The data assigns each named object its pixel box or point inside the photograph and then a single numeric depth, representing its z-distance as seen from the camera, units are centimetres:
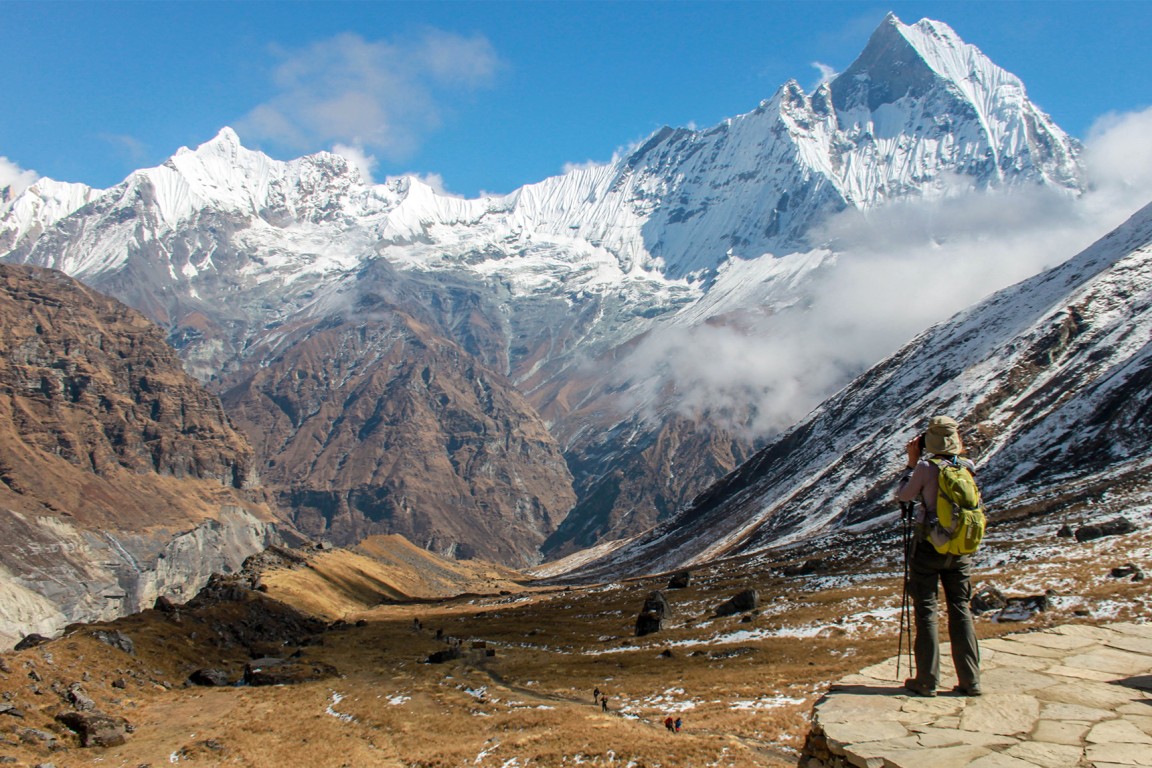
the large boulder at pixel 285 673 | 5878
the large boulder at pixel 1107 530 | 7538
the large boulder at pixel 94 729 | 4053
